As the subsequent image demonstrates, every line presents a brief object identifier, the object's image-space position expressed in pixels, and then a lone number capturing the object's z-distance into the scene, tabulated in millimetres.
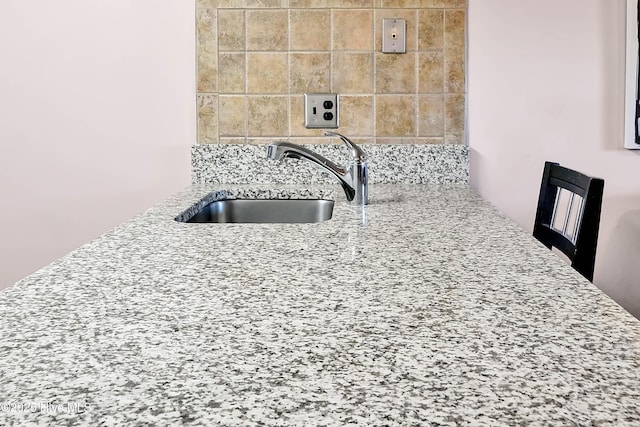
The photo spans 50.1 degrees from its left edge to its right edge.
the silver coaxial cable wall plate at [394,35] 1962
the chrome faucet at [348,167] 1600
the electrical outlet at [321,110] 1980
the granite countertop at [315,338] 463
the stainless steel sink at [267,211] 1778
